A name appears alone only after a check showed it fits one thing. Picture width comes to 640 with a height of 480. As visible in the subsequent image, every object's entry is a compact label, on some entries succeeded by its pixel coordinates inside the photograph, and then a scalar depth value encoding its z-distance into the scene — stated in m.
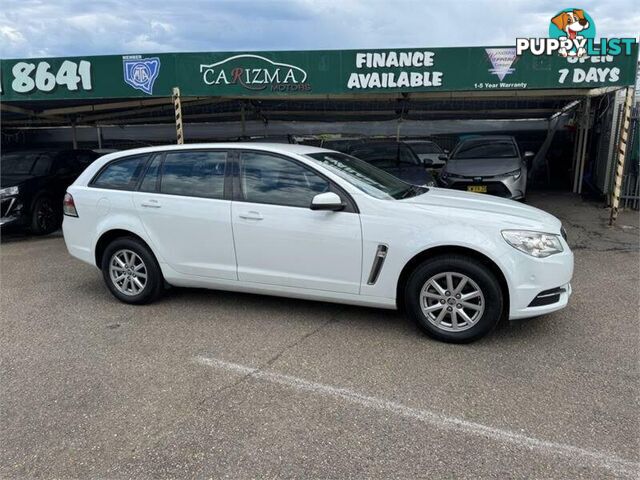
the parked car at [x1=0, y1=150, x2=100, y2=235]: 8.73
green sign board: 7.80
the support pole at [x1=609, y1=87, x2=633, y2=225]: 8.36
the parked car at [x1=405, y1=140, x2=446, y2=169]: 14.27
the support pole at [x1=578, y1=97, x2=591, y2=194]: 11.90
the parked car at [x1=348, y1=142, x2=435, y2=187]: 8.98
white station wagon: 3.87
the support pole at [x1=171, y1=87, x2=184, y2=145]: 8.45
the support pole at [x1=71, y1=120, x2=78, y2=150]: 14.52
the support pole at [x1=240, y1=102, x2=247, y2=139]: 13.42
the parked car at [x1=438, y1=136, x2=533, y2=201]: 9.30
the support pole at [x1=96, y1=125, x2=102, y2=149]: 19.08
